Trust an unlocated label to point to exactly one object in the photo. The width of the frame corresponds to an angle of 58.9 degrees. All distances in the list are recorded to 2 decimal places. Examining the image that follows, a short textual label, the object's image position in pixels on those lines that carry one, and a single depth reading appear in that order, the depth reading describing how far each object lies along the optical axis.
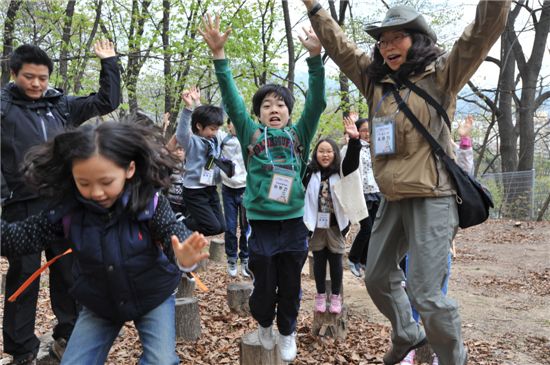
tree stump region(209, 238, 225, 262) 7.84
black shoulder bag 2.75
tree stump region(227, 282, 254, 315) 4.85
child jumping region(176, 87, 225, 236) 5.43
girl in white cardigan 4.45
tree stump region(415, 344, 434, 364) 3.79
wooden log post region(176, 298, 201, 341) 4.16
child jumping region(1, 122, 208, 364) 2.13
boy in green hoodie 3.25
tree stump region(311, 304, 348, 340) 4.25
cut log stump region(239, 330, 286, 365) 3.20
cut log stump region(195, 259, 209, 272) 6.91
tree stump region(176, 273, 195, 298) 5.23
